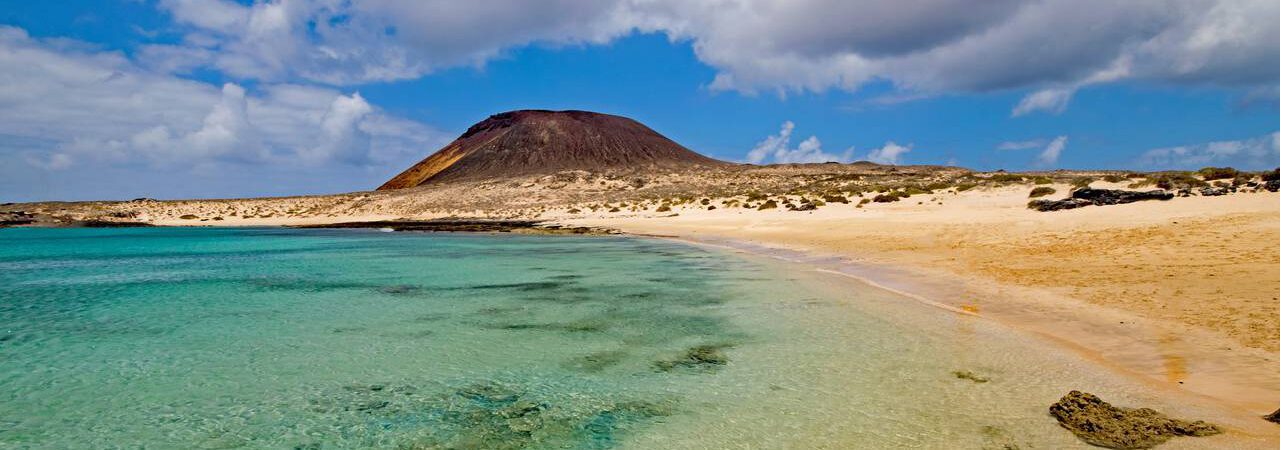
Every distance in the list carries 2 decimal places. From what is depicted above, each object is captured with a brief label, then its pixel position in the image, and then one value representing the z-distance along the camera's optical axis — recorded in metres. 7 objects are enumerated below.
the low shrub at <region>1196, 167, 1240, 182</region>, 36.40
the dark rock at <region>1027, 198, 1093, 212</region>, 28.17
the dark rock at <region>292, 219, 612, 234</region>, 46.69
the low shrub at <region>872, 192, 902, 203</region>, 42.28
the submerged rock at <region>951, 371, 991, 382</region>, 8.22
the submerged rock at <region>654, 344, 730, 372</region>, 9.45
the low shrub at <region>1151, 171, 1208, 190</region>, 32.59
